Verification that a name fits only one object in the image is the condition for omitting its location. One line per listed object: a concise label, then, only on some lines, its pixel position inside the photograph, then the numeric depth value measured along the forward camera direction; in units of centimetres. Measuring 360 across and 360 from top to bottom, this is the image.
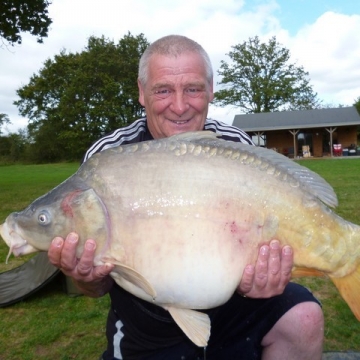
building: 2597
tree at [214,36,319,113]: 3709
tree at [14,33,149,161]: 3027
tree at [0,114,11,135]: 4798
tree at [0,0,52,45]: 1180
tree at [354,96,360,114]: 4931
